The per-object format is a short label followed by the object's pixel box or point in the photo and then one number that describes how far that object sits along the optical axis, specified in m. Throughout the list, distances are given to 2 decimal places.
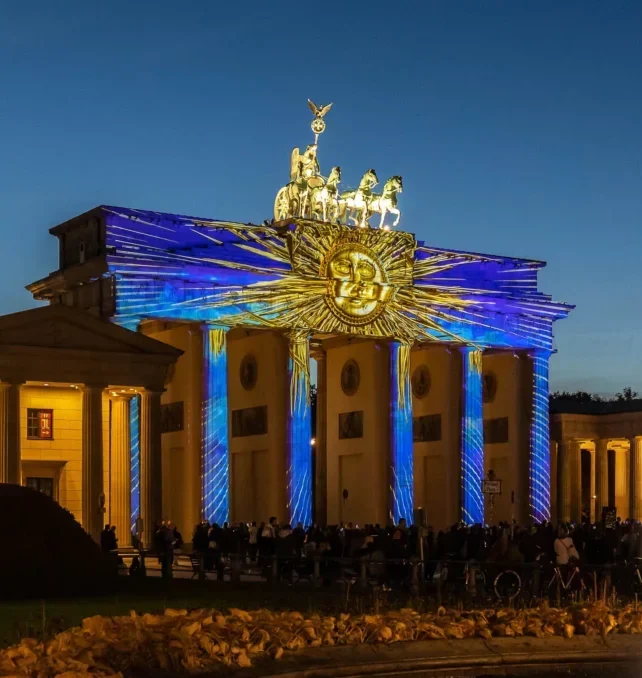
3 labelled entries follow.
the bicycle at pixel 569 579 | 27.89
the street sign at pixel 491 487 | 45.31
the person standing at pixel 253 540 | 42.38
